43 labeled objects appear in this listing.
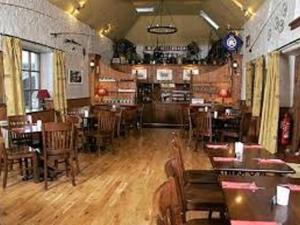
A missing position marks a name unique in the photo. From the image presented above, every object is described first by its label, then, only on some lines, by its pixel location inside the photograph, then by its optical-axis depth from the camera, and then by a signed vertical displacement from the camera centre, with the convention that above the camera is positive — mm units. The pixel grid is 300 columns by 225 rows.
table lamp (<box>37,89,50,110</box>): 5663 -18
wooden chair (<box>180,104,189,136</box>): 7023 -699
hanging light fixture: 8909 +2886
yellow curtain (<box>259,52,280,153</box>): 5122 -278
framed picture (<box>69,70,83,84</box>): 7190 +477
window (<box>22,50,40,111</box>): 5819 +380
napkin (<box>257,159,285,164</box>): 2543 -681
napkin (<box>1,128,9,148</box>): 4591 -752
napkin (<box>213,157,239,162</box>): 2542 -661
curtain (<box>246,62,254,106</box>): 6930 +274
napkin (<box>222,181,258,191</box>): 1890 -690
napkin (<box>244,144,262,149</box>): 3122 -654
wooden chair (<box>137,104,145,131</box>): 8554 -770
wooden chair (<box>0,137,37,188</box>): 3658 -898
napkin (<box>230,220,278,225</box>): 1394 -705
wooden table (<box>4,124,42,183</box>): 3781 -550
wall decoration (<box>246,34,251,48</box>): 7428 +1552
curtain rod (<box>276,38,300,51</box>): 4325 +888
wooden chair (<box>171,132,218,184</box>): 2226 -897
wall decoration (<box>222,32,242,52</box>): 7576 +1520
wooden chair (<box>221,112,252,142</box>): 5632 -853
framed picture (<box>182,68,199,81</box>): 9403 +772
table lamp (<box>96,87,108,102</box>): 8754 +41
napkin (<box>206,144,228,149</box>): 3031 -635
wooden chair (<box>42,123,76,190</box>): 3612 -698
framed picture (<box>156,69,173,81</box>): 9532 +710
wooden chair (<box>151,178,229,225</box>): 1212 -557
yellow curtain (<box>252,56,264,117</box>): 5995 +118
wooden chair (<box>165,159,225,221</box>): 2163 -914
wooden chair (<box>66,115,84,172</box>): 3979 -733
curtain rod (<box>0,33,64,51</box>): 4695 +1093
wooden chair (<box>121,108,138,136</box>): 7202 -771
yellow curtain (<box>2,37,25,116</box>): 4715 +335
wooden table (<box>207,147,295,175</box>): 2322 -684
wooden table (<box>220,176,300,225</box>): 1460 -703
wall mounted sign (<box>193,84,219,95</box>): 8987 +144
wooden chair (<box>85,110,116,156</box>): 5403 -722
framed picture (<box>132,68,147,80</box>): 9599 +791
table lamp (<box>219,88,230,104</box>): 8596 +1
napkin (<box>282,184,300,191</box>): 1884 -702
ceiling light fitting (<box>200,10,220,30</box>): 9061 +2654
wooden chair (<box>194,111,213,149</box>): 5740 -731
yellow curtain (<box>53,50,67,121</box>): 6182 +177
